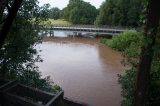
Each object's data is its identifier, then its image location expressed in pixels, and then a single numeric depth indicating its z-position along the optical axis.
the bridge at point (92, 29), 41.75
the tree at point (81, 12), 54.22
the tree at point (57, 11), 64.29
